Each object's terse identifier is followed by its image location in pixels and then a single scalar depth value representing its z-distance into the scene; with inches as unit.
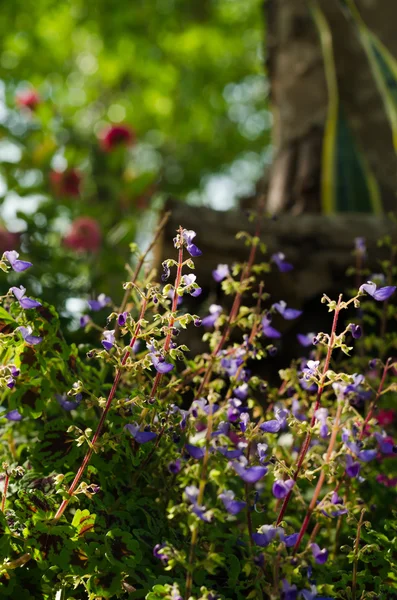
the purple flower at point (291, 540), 34.0
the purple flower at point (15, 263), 41.1
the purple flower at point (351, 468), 33.1
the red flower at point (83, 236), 76.6
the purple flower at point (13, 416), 45.6
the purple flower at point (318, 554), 32.9
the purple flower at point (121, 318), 38.6
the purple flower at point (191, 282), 39.4
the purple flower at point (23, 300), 40.1
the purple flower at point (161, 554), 32.5
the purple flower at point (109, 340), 38.6
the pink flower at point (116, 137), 85.6
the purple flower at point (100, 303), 54.2
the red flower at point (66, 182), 81.8
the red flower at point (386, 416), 59.0
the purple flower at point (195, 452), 35.6
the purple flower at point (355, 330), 36.8
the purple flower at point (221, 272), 53.8
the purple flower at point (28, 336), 39.7
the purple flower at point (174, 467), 40.3
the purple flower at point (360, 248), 59.9
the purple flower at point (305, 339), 57.4
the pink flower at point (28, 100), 88.7
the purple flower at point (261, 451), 37.9
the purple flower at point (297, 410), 52.0
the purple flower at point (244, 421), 38.5
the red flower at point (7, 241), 69.8
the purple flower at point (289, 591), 31.9
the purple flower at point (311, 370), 36.6
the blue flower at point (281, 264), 57.6
